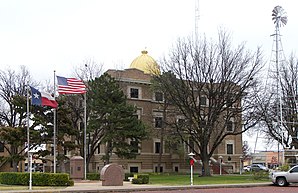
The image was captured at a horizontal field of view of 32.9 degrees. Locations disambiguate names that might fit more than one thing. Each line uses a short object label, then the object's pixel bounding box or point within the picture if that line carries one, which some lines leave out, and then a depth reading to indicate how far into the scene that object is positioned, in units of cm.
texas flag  3788
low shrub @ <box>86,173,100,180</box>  4644
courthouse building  7144
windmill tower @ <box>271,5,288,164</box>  5415
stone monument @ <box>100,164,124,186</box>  3559
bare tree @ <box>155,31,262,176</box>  5150
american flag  3891
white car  3728
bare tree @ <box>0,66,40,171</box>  4962
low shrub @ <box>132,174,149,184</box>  3894
